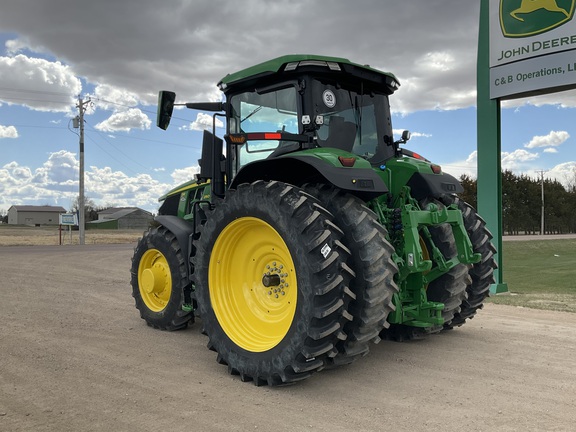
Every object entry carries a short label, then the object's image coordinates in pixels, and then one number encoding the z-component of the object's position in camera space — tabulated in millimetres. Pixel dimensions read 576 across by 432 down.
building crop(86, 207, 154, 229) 73562
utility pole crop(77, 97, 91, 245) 31827
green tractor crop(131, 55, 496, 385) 4059
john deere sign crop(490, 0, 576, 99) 9555
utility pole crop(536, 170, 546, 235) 55781
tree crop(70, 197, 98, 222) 100444
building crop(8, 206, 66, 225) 107750
